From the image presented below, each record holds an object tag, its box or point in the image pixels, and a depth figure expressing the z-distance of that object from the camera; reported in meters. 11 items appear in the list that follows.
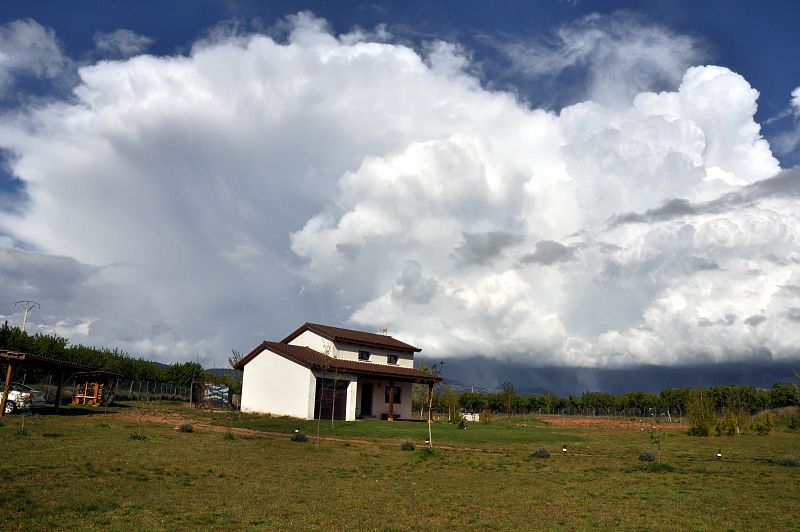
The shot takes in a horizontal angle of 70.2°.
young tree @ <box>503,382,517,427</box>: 71.17
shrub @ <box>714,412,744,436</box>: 45.71
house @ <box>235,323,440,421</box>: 44.50
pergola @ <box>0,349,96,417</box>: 31.48
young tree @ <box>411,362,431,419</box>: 75.32
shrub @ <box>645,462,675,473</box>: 22.08
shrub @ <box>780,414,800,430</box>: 57.88
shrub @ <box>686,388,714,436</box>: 44.28
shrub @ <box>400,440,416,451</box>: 26.23
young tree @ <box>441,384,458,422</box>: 59.27
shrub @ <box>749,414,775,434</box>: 49.44
